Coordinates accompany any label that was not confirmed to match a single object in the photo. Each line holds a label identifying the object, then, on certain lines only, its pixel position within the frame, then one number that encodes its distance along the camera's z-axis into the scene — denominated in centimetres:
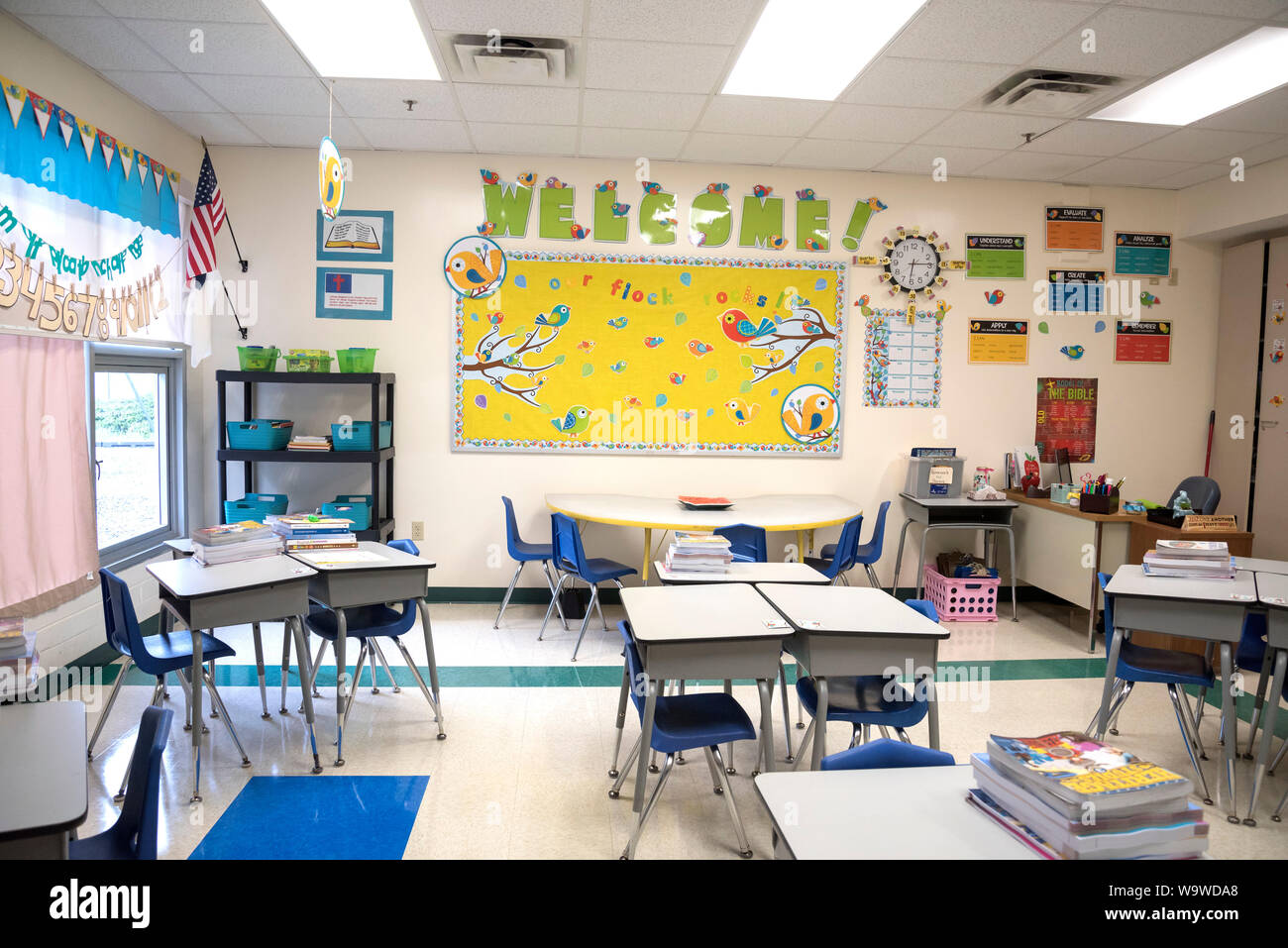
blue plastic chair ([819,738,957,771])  199
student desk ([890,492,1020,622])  589
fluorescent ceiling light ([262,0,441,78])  378
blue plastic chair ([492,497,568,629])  542
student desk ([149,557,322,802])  321
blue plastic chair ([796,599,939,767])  289
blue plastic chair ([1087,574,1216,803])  346
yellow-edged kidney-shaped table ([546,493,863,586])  507
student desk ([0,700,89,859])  164
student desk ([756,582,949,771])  286
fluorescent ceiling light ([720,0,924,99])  371
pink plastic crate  593
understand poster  624
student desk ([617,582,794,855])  276
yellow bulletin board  596
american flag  521
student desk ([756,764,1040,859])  161
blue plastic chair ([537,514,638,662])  494
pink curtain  374
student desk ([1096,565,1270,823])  332
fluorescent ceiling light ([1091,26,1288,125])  406
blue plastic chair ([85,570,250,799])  325
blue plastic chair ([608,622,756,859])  272
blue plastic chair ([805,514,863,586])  509
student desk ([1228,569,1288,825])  318
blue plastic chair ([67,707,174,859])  197
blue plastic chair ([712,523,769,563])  463
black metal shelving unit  536
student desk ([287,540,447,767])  360
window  464
